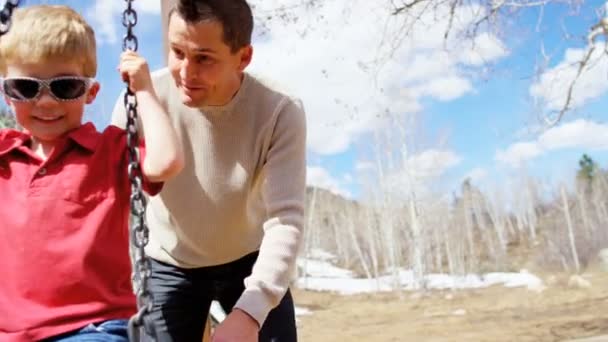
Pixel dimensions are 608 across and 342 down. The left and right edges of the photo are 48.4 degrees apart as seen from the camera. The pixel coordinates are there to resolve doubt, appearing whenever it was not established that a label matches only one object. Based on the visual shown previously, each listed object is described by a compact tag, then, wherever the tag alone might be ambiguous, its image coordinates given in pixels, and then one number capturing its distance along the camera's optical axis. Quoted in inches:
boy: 48.9
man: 61.1
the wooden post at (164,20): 112.8
